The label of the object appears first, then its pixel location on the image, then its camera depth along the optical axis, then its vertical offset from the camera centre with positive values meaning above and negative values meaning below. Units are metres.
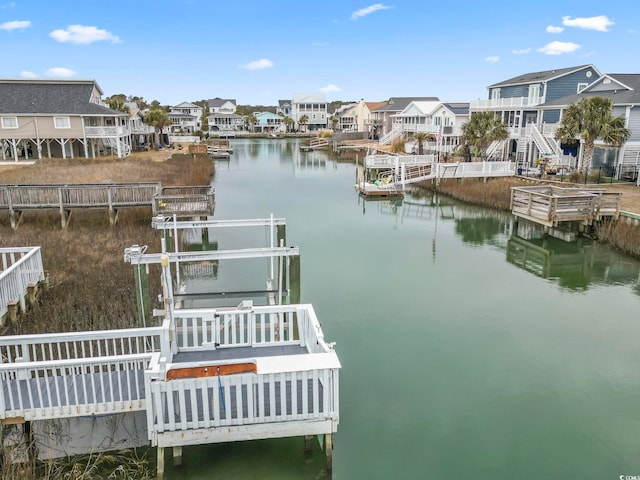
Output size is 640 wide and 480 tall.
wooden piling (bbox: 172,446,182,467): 7.14 -4.47
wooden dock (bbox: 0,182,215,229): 19.67 -2.69
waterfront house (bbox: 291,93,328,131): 112.25 +3.93
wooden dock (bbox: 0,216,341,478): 6.61 -3.62
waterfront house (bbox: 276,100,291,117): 128.62 +5.04
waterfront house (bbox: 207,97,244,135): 106.94 +1.36
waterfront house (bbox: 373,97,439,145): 64.69 +2.05
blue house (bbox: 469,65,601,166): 34.22 +1.27
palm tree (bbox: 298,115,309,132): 111.38 +1.76
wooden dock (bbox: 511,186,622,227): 20.20 -3.12
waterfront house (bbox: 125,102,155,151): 54.53 -0.23
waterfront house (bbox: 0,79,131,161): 39.53 +0.69
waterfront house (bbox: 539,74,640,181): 28.66 +0.51
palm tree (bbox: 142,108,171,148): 57.78 +1.07
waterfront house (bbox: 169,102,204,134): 94.19 +1.05
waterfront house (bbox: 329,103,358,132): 96.50 +1.70
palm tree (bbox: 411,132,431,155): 46.66 -0.85
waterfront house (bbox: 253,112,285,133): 115.38 +1.19
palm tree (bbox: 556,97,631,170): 26.59 +0.23
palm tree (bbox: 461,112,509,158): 35.22 -0.15
